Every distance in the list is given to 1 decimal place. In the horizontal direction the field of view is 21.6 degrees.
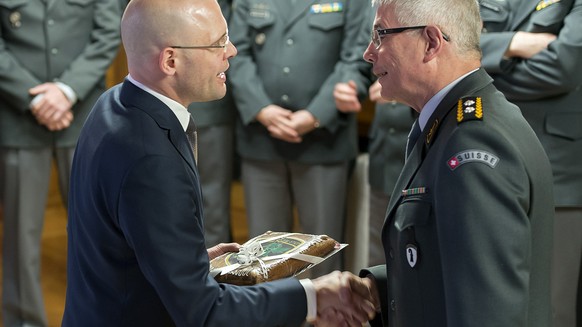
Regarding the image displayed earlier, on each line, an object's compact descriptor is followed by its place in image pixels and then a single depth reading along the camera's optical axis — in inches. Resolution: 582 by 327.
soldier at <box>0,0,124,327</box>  187.7
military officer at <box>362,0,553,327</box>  105.3
